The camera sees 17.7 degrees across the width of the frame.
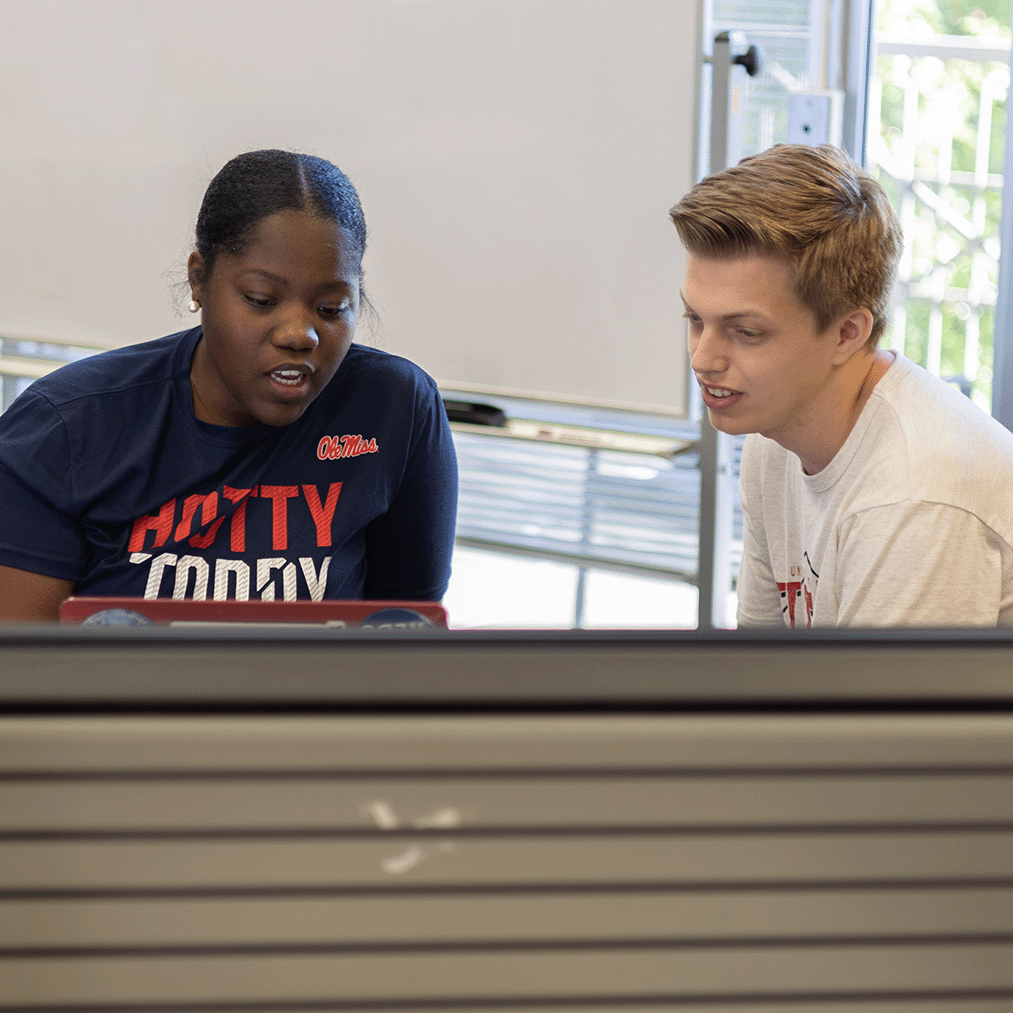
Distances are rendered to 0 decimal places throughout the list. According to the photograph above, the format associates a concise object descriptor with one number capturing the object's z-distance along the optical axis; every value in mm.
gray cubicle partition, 1826
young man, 2940
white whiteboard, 3866
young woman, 3157
